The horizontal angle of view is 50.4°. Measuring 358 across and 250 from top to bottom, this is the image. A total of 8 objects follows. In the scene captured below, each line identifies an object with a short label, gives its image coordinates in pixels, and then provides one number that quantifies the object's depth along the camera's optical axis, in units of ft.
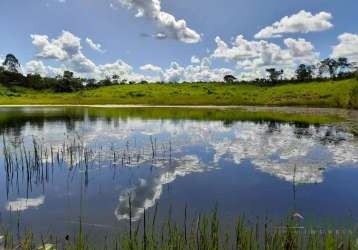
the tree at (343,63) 377.50
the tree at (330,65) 383.04
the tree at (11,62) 463.83
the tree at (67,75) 419.95
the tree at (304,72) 389.99
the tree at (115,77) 481.14
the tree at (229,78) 437.17
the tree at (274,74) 403.34
